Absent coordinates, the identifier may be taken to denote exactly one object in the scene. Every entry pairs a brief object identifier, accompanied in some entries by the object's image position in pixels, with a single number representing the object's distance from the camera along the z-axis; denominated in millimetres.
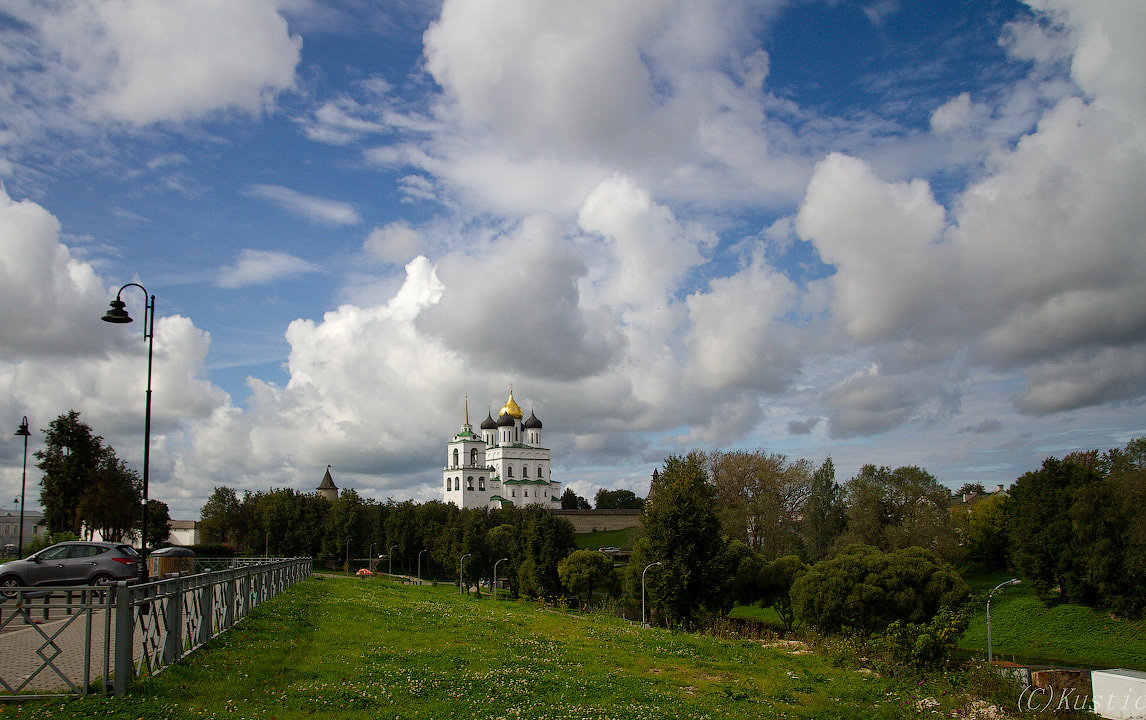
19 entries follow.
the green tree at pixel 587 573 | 53312
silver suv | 20047
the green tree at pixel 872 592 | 36375
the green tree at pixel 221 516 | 91125
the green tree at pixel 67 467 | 46000
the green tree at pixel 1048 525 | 52812
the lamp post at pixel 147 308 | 16562
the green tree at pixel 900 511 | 58344
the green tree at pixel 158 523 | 84562
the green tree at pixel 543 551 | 60125
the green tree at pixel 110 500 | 46469
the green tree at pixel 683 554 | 35938
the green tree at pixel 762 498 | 64250
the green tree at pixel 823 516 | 60562
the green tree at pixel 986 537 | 69625
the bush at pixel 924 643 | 16969
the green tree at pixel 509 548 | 64188
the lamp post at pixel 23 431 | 32906
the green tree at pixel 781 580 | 43406
